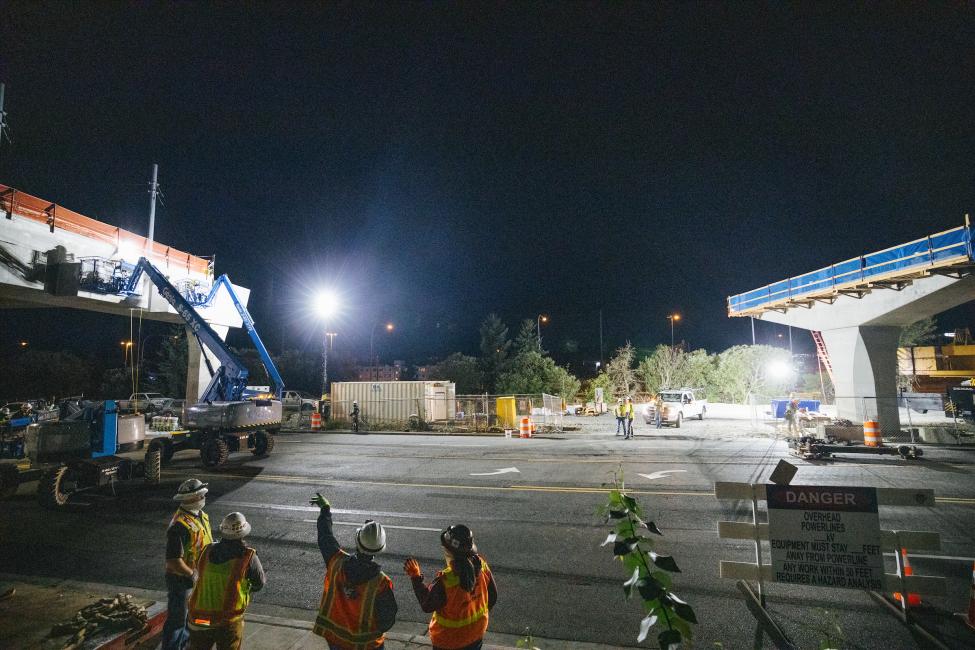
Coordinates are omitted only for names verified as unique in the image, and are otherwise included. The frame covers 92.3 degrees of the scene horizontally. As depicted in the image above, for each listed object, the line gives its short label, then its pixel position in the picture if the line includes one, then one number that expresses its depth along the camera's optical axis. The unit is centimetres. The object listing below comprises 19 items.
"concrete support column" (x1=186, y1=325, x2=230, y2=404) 2411
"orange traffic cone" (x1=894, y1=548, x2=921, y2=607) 520
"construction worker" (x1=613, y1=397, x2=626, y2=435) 2161
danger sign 459
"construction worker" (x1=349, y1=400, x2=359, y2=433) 2562
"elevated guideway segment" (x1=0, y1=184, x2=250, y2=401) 1570
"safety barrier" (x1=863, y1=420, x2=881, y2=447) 1581
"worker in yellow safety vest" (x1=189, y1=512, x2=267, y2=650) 375
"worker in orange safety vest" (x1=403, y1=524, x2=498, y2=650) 327
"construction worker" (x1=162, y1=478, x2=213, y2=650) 442
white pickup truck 2652
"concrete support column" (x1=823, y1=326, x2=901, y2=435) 2075
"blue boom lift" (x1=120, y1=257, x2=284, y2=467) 1488
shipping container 2706
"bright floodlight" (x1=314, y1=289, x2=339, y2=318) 3167
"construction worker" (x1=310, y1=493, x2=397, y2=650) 317
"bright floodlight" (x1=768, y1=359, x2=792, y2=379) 3812
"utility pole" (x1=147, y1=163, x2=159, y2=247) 1967
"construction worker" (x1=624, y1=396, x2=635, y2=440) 2141
